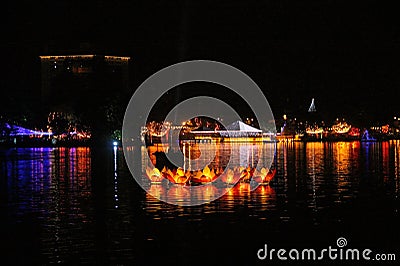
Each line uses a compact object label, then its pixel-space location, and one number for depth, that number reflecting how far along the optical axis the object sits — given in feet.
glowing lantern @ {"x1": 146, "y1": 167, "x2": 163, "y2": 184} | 97.04
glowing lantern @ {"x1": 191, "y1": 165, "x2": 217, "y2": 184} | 95.30
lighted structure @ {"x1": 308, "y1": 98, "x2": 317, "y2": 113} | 472.03
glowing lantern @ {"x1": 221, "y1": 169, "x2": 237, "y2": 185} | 91.81
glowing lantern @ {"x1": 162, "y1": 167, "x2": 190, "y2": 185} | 94.22
